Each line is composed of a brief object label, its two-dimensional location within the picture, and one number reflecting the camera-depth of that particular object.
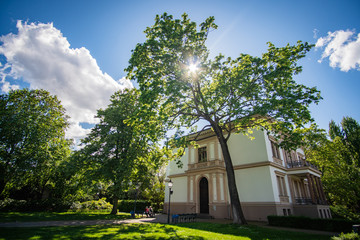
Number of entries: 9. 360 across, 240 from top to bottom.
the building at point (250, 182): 19.14
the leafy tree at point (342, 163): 22.30
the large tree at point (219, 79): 11.16
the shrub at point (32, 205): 19.25
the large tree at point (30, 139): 18.81
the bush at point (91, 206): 25.08
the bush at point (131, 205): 33.72
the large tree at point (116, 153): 18.34
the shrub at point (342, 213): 21.58
